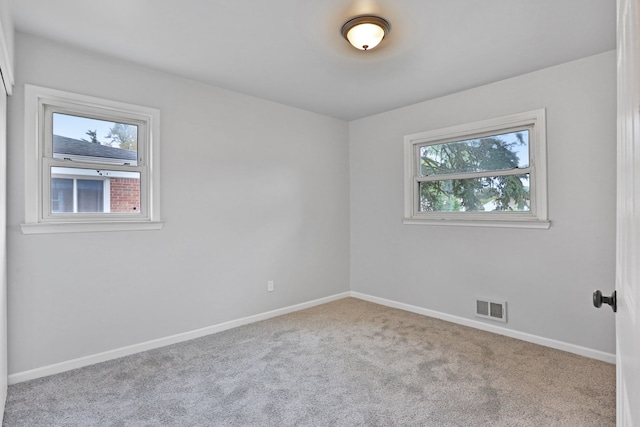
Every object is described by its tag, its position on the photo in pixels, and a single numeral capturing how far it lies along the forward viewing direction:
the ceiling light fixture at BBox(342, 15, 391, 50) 2.19
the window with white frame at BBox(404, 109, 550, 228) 3.07
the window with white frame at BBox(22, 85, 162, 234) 2.44
